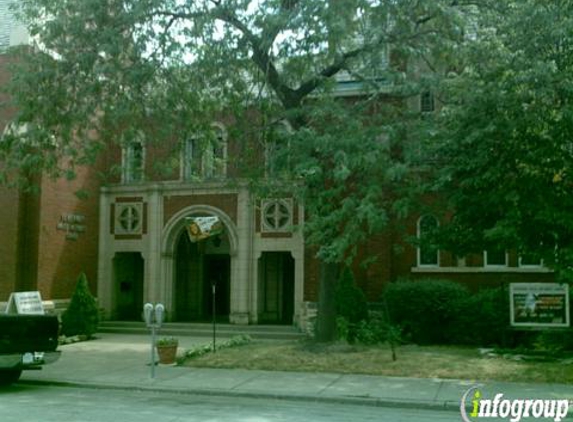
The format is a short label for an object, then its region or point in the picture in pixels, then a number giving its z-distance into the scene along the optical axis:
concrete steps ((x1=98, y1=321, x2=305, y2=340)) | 23.02
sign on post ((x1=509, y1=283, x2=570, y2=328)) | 17.89
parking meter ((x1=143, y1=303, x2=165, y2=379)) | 14.12
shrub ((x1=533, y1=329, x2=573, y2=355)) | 17.88
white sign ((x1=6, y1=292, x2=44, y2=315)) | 18.81
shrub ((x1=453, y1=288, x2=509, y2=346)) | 19.81
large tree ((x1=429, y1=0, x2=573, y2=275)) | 13.77
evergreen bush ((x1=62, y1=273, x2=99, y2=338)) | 22.77
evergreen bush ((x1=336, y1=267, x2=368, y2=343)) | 21.53
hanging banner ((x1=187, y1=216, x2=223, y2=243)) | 25.19
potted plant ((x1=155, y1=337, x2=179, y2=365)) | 16.45
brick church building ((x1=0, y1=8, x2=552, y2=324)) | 23.47
